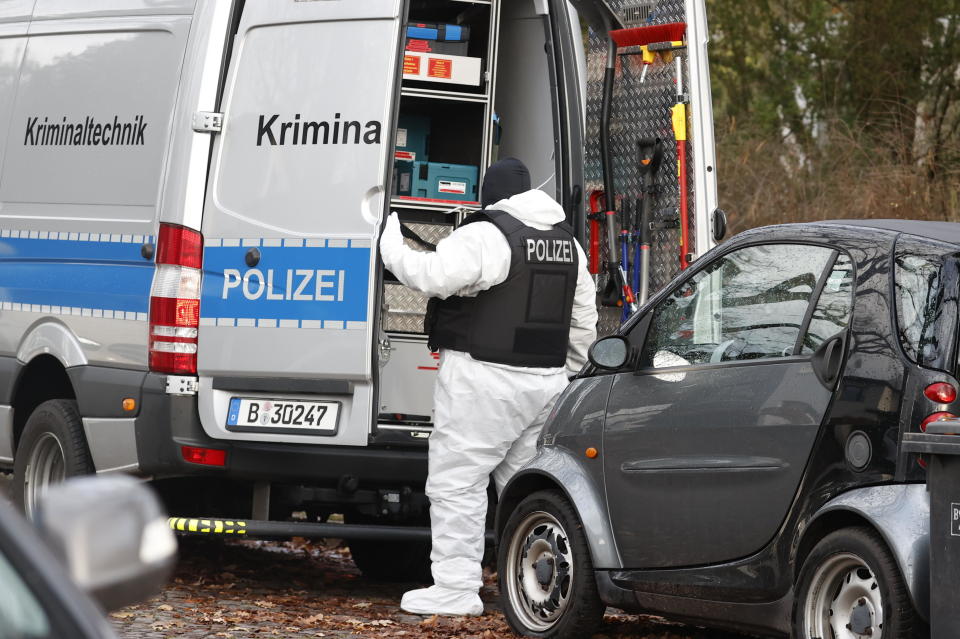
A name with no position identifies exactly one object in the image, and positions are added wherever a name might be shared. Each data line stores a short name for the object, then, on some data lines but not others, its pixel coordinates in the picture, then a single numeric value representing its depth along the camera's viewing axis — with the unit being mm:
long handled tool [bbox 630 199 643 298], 15336
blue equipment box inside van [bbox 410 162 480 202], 16219
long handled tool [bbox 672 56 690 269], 14516
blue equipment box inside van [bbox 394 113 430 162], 17203
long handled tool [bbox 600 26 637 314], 15422
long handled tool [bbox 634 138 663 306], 15094
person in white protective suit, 13922
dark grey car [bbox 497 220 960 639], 9570
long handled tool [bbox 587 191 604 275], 15687
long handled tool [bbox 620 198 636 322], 15422
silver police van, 13844
